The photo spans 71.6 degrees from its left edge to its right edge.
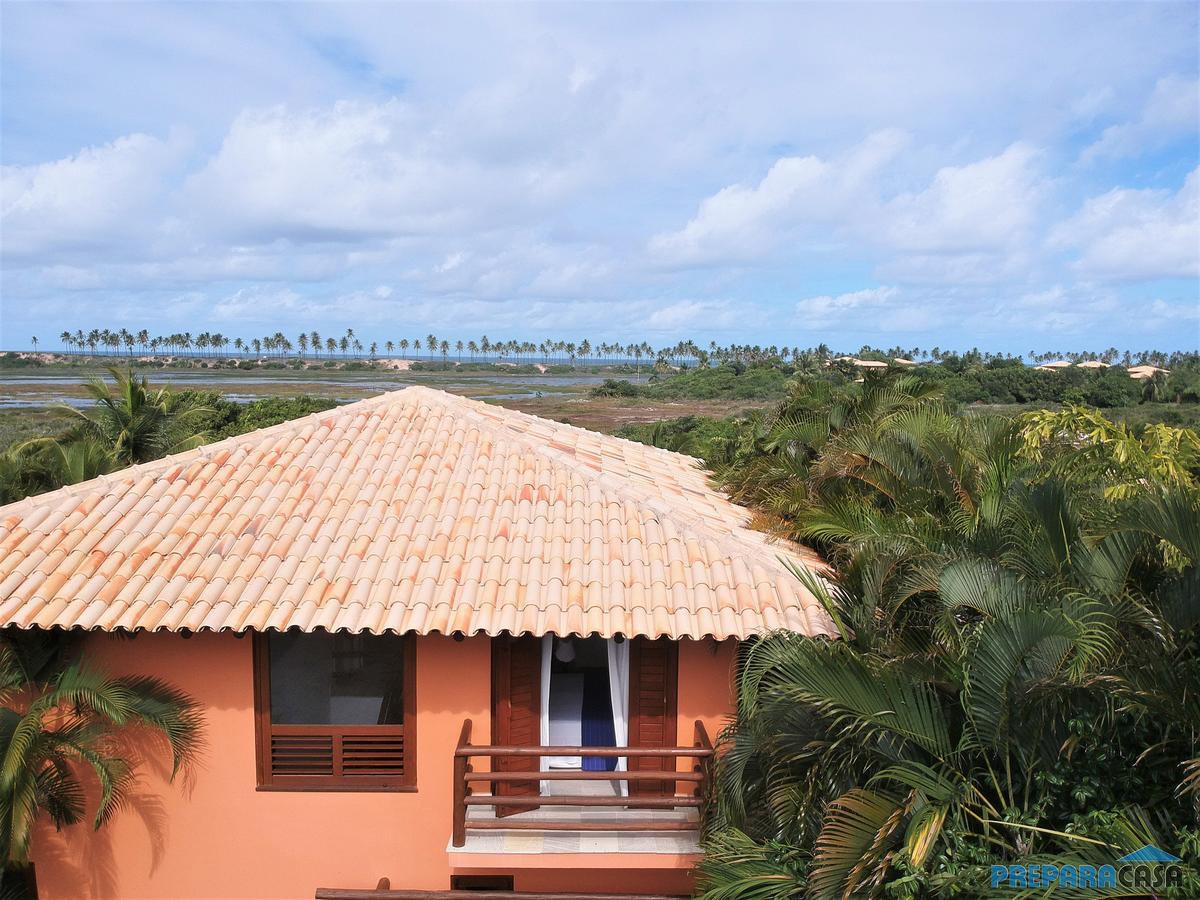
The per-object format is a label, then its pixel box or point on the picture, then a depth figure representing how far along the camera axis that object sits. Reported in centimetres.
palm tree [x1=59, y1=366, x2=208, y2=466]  1717
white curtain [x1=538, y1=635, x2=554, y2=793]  823
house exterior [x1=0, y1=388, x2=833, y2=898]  747
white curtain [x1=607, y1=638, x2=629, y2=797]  821
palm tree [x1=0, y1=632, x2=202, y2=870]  679
